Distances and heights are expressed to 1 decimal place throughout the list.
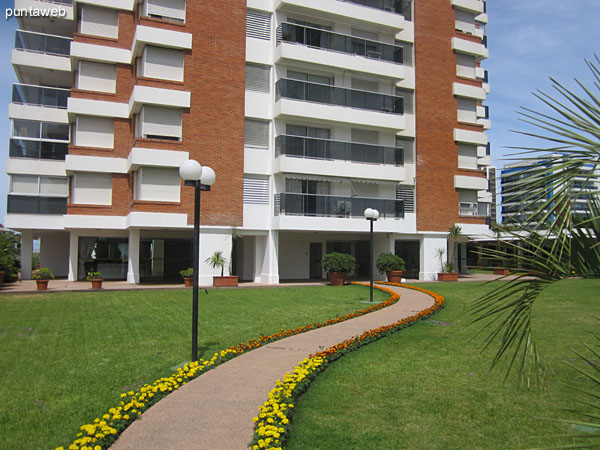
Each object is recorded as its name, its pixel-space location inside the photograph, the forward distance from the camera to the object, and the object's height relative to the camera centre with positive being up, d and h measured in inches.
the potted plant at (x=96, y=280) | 848.9 -63.2
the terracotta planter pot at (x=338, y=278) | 941.4 -63.2
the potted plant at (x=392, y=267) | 1010.7 -44.5
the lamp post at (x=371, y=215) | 645.9 +39.0
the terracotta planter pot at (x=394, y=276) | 1010.5 -62.8
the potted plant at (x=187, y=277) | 918.4 -61.9
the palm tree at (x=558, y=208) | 109.7 +9.3
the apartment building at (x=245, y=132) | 961.5 +241.5
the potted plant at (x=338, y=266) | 936.3 -40.1
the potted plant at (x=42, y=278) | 842.2 -60.3
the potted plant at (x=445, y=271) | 1101.7 -57.6
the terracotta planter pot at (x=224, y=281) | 917.2 -68.6
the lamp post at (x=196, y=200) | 320.2 +30.0
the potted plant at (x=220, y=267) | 917.8 -44.3
